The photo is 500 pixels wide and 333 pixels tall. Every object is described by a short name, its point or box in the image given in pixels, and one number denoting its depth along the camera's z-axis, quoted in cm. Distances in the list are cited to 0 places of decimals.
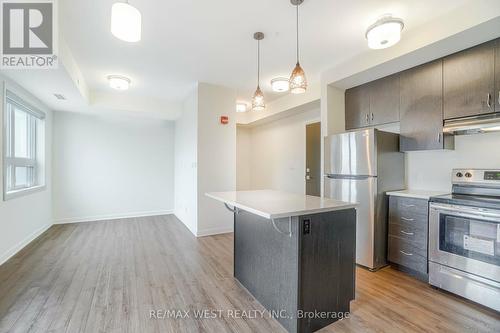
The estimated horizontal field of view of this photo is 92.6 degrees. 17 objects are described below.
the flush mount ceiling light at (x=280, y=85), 305
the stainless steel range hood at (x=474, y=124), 227
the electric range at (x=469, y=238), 206
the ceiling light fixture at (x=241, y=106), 541
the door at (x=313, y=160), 502
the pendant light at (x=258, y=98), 263
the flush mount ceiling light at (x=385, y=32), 218
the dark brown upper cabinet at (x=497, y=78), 223
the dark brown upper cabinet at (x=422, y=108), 269
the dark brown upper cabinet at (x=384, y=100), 309
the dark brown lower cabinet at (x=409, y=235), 258
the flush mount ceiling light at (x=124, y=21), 169
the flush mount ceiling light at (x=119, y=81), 382
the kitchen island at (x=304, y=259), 172
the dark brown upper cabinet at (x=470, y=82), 229
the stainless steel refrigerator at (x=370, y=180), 285
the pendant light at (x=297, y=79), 215
